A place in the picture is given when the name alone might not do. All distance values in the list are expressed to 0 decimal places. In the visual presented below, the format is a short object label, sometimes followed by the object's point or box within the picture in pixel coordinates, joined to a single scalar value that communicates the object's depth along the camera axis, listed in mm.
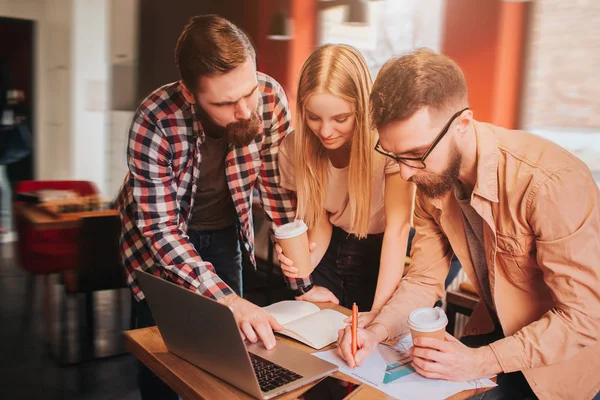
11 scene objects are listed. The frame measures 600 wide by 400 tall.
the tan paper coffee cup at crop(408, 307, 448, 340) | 1271
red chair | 3570
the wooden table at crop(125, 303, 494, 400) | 1196
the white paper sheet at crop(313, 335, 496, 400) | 1204
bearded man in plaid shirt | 1780
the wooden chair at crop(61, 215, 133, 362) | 3244
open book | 1475
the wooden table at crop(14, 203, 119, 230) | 3162
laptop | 1157
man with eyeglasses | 1312
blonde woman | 1761
